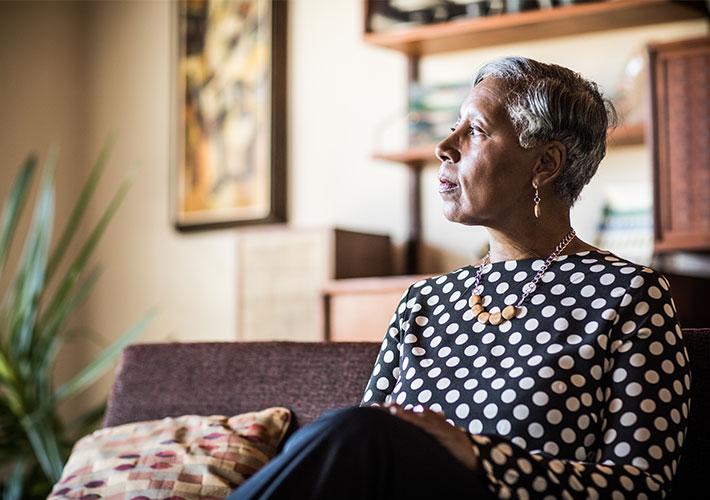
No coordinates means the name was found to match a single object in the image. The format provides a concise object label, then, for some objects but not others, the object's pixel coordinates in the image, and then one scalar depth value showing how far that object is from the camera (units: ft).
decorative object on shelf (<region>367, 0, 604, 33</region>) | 11.66
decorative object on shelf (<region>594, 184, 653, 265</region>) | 10.98
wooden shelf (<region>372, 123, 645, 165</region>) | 11.08
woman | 3.91
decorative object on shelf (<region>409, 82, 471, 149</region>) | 12.25
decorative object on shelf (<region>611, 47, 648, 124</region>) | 11.15
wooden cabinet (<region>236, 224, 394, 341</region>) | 11.94
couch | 6.27
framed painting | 13.97
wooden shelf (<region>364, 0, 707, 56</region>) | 11.24
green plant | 11.12
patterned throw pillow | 5.85
